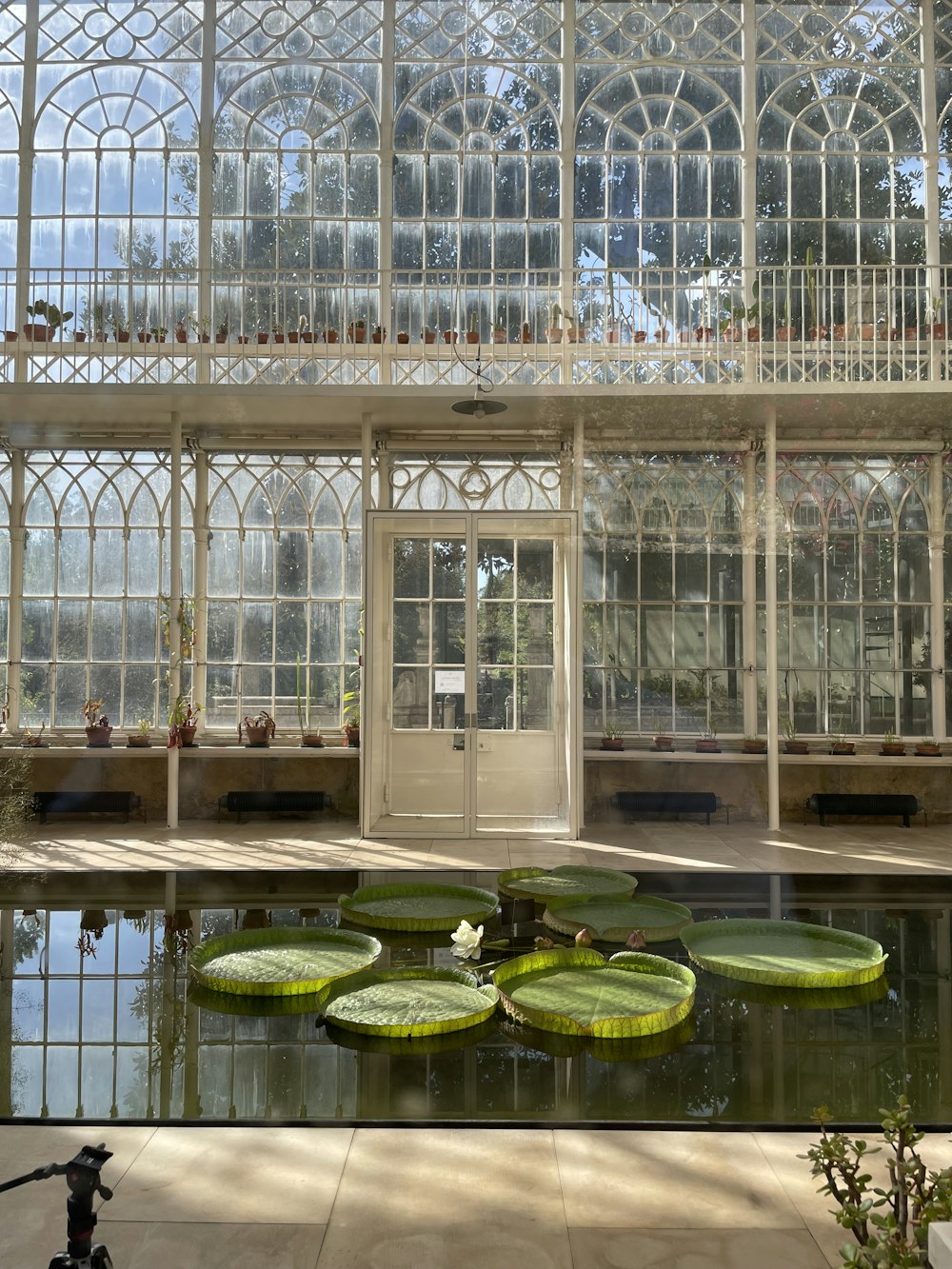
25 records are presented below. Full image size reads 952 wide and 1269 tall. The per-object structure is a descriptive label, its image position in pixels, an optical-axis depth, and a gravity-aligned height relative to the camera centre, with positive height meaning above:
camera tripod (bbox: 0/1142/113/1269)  1.74 -0.92
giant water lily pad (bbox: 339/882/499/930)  5.28 -1.20
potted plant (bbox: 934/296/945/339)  8.57 +3.24
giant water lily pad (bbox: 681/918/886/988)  4.46 -1.25
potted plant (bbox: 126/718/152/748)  8.76 -0.43
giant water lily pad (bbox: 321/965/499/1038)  3.82 -1.26
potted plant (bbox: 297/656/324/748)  9.09 -0.22
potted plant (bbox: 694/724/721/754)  8.74 -0.45
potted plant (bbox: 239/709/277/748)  8.79 -0.35
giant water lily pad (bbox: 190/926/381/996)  4.29 -1.24
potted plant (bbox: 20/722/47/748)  8.78 -0.44
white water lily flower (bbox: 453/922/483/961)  4.34 -1.09
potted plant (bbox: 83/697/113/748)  8.73 -0.36
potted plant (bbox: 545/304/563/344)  8.73 +3.14
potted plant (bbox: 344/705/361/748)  8.77 -0.33
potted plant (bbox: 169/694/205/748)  8.26 -0.27
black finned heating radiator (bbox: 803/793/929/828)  8.41 -0.97
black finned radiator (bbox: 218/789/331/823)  8.45 -0.94
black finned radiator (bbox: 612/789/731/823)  8.52 -0.96
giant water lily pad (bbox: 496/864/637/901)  5.76 -1.16
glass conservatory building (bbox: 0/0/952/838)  8.85 +3.26
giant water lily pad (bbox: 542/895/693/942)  5.04 -1.20
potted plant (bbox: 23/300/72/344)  8.95 +3.32
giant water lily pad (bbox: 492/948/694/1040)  3.84 -1.25
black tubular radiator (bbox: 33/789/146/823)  8.43 -0.94
